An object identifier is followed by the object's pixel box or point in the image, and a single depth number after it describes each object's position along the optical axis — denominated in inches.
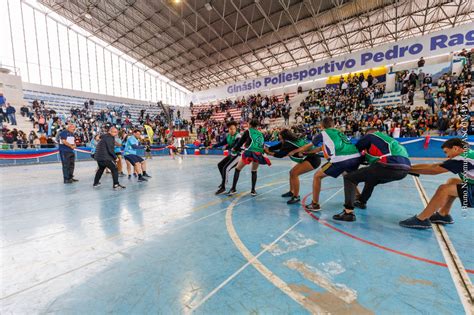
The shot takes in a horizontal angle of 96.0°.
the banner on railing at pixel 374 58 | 561.0
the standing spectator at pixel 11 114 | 694.3
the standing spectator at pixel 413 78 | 604.7
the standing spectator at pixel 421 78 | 613.4
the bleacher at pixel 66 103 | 932.9
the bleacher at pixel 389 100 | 622.8
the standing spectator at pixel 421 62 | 606.5
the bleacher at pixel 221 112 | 947.3
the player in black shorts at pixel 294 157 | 176.9
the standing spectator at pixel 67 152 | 287.1
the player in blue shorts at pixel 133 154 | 288.0
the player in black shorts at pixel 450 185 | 100.1
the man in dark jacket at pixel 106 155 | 249.1
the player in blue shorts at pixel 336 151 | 140.3
